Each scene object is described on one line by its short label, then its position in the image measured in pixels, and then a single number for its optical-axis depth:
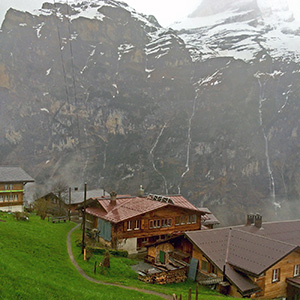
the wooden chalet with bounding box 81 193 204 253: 33.22
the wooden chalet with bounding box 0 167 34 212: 45.16
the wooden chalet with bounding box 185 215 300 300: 21.55
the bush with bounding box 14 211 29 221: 33.06
